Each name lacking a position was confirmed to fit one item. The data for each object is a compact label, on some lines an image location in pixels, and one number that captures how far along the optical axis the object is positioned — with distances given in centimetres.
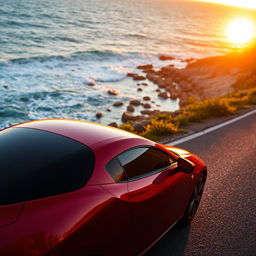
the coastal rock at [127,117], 1909
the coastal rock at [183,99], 2418
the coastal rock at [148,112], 2095
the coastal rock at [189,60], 4875
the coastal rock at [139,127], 1020
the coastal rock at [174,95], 2618
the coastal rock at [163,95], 2607
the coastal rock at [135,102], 2311
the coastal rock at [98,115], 1999
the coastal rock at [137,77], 3241
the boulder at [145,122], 1079
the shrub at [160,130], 901
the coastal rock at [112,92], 2571
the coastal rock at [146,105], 2294
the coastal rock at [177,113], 1334
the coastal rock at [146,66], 3857
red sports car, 227
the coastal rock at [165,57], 4821
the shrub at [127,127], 989
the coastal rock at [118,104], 2269
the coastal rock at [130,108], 2167
